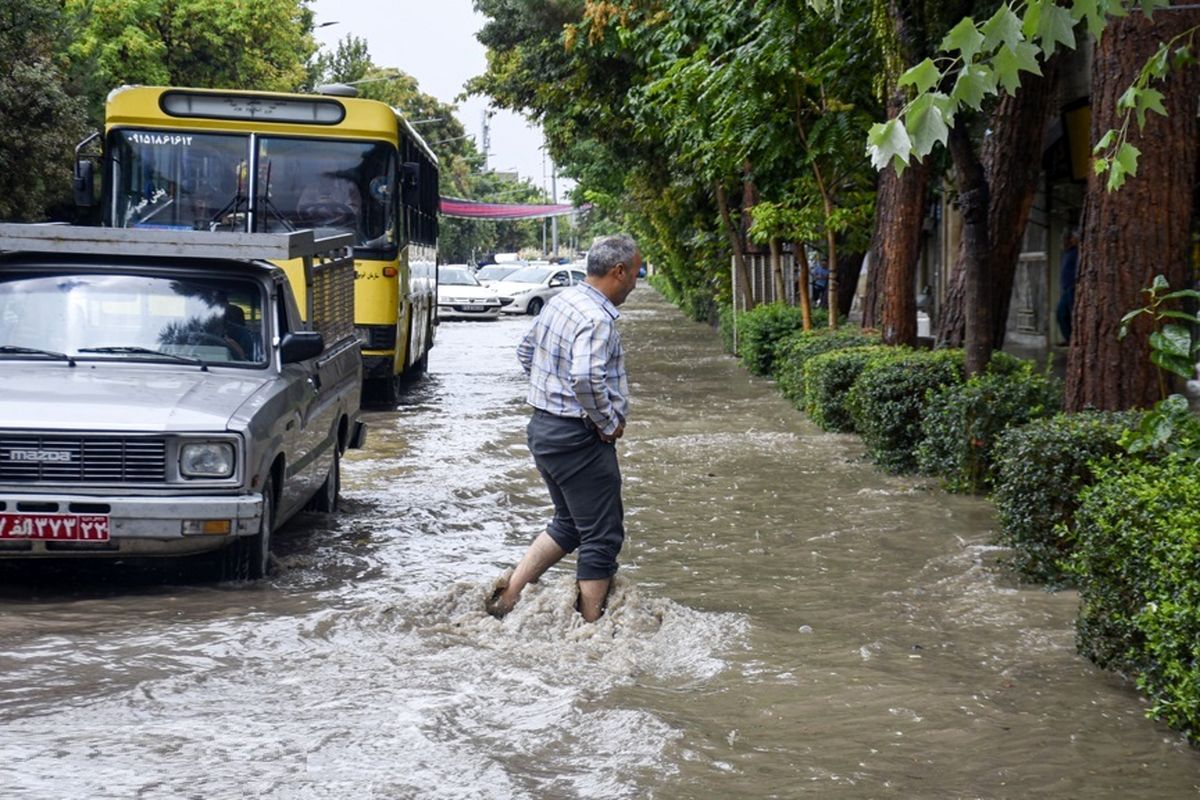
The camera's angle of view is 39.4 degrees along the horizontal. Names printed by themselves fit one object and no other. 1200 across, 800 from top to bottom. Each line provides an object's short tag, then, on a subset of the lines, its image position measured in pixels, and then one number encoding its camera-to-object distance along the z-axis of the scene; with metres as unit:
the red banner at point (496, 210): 86.94
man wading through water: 7.18
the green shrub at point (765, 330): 23.62
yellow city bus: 16.67
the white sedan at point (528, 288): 49.44
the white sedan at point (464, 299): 45.38
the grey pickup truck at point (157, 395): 7.96
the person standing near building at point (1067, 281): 19.20
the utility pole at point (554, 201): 148.50
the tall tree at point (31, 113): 33.88
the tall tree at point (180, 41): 44.97
